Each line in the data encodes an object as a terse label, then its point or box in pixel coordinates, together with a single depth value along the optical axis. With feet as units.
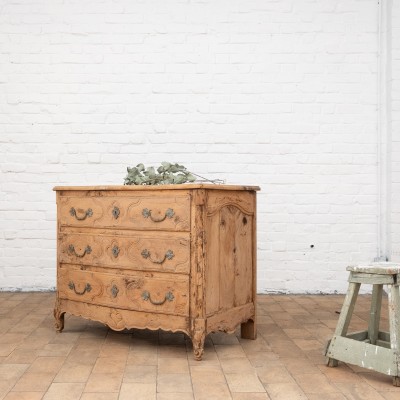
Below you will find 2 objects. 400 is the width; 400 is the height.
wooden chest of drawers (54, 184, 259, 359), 8.89
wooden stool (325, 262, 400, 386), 7.70
